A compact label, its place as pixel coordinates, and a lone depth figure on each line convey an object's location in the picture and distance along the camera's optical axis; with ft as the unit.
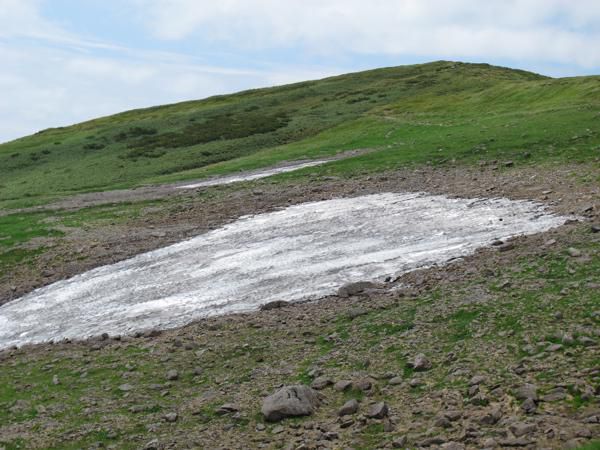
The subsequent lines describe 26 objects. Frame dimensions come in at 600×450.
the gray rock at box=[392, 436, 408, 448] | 38.50
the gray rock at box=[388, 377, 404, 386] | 46.50
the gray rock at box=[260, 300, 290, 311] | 71.00
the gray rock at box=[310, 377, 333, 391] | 48.16
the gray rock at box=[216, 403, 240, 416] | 47.11
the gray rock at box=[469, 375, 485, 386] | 43.37
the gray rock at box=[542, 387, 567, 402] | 39.52
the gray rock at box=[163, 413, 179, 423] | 47.34
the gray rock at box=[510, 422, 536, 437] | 36.37
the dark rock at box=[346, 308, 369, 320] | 61.77
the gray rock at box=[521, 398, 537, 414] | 38.68
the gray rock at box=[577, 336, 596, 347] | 45.01
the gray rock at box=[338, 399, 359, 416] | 43.73
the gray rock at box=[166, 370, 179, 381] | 54.85
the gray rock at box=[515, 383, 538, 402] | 39.98
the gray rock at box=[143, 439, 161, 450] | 43.78
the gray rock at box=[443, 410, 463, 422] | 39.86
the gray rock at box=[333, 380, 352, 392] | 47.16
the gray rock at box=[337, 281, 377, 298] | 70.18
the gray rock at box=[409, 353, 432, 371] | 47.60
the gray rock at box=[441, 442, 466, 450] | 36.45
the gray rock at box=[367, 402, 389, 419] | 42.38
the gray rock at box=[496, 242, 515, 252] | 73.36
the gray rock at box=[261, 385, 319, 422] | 44.55
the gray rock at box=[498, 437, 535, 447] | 35.38
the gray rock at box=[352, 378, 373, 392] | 46.57
